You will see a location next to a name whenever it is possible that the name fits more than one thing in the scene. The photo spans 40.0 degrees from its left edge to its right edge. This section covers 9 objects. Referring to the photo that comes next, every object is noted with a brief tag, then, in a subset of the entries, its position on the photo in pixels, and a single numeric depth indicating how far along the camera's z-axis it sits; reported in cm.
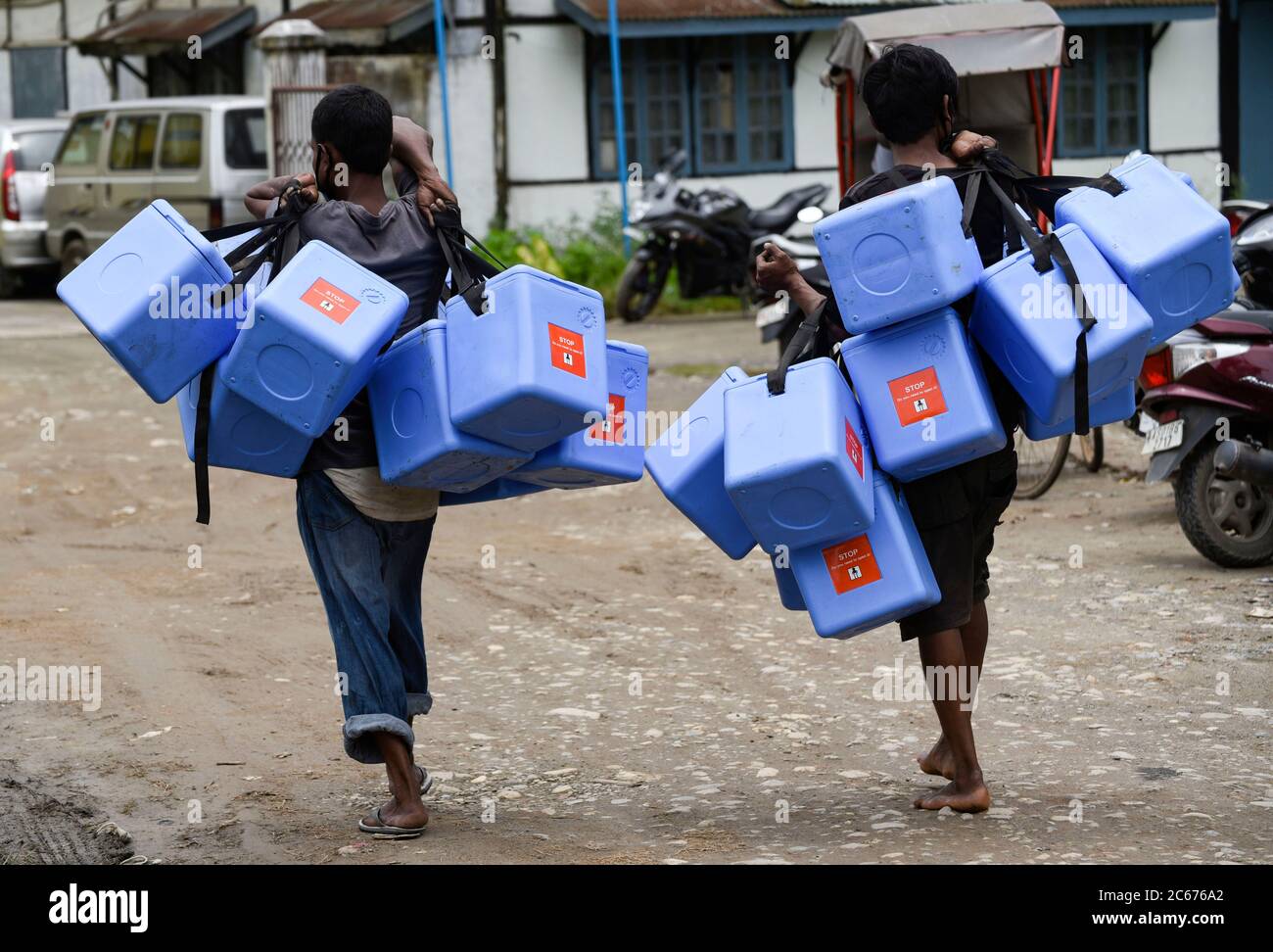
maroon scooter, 691
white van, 1644
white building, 1778
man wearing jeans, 418
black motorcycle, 1488
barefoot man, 420
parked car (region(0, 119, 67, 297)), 1812
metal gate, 1623
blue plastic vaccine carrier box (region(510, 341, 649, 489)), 423
